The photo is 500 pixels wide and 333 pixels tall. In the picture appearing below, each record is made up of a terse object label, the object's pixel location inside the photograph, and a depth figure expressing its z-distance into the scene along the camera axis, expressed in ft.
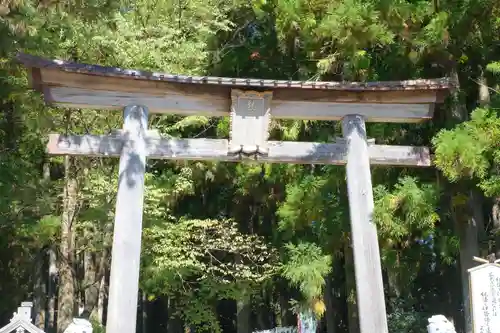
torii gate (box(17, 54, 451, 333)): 20.86
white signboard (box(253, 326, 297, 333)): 37.52
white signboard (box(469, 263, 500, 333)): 17.69
